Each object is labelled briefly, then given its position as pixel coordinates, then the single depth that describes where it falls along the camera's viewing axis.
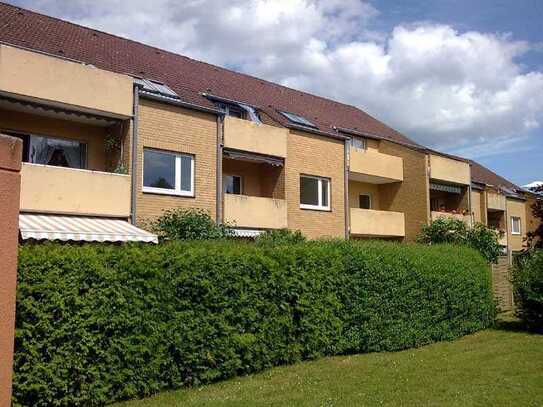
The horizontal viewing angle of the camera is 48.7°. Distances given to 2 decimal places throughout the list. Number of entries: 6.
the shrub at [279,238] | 16.58
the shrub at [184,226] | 20.30
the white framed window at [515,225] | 50.81
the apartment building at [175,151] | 18.58
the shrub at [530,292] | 19.98
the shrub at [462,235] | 30.61
